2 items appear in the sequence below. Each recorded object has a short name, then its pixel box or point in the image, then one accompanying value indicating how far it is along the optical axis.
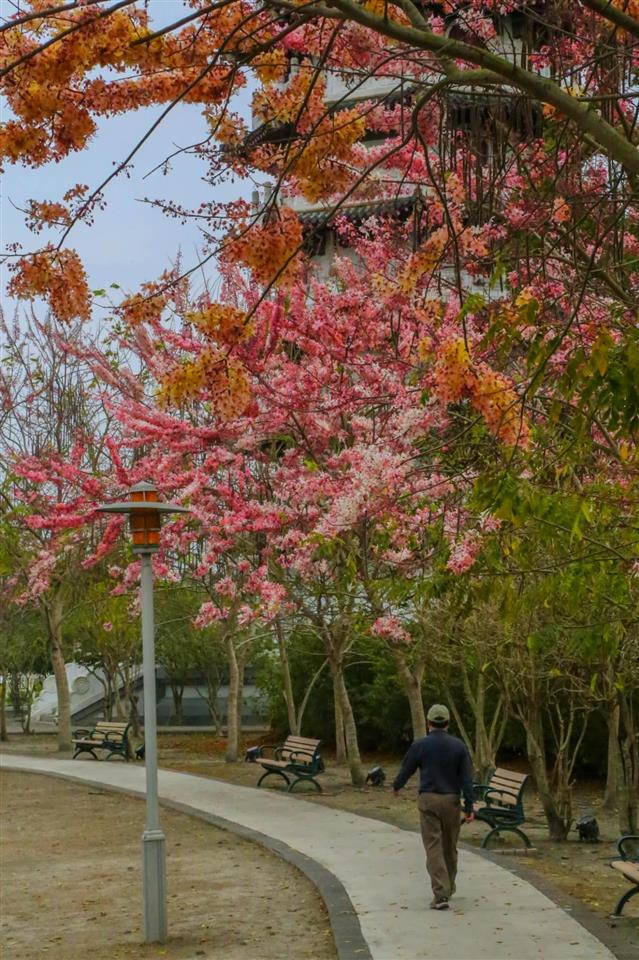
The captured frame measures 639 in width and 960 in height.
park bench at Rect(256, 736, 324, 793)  21.89
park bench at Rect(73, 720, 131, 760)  29.58
